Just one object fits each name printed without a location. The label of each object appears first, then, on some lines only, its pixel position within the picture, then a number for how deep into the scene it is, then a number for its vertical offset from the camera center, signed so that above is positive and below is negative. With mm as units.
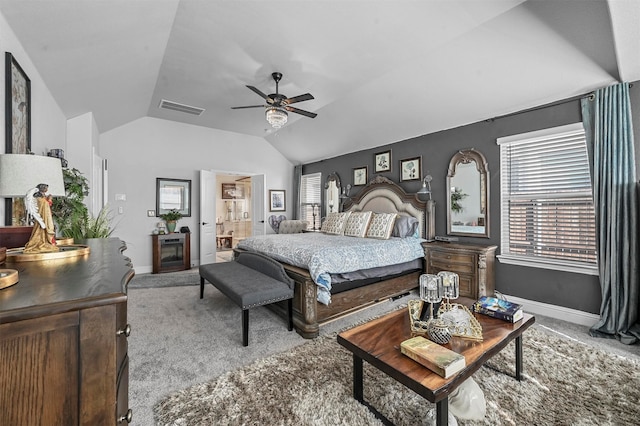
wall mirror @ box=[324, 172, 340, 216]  6273 +461
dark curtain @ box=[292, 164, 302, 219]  7352 +647
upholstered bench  2592 -711
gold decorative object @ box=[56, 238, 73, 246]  1855 -183
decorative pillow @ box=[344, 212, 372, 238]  4438 -191
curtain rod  2957 +1248
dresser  691 -366
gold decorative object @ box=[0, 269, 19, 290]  839 -192
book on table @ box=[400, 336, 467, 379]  1339 -724
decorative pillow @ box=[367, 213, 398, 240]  4173 -197
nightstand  3469 -675
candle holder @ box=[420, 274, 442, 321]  1739 -476
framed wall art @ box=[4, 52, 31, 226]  1867 +702
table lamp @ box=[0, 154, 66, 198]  1283 +195
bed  2863 -627
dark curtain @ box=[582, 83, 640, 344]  2648 -15
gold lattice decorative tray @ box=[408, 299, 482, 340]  1713 -713
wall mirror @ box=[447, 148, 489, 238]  3834 +257
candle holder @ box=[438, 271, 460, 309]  1777 -461
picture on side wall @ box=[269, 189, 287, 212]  7223 +350
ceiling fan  3389 +1338
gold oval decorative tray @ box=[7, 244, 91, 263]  1236 -186
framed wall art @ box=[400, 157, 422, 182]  4680 +751
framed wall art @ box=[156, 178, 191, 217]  5734 +394
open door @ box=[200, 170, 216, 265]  5934 -64
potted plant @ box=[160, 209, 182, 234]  5602 -78
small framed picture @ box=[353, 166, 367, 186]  5668 +767
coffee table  1311 -773
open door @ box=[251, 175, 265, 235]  6730 +251
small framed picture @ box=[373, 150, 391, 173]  5188 +974
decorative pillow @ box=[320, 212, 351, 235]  4824 -177
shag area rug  1672 -1214
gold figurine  1281 -28
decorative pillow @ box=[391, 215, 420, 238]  4293 -220
